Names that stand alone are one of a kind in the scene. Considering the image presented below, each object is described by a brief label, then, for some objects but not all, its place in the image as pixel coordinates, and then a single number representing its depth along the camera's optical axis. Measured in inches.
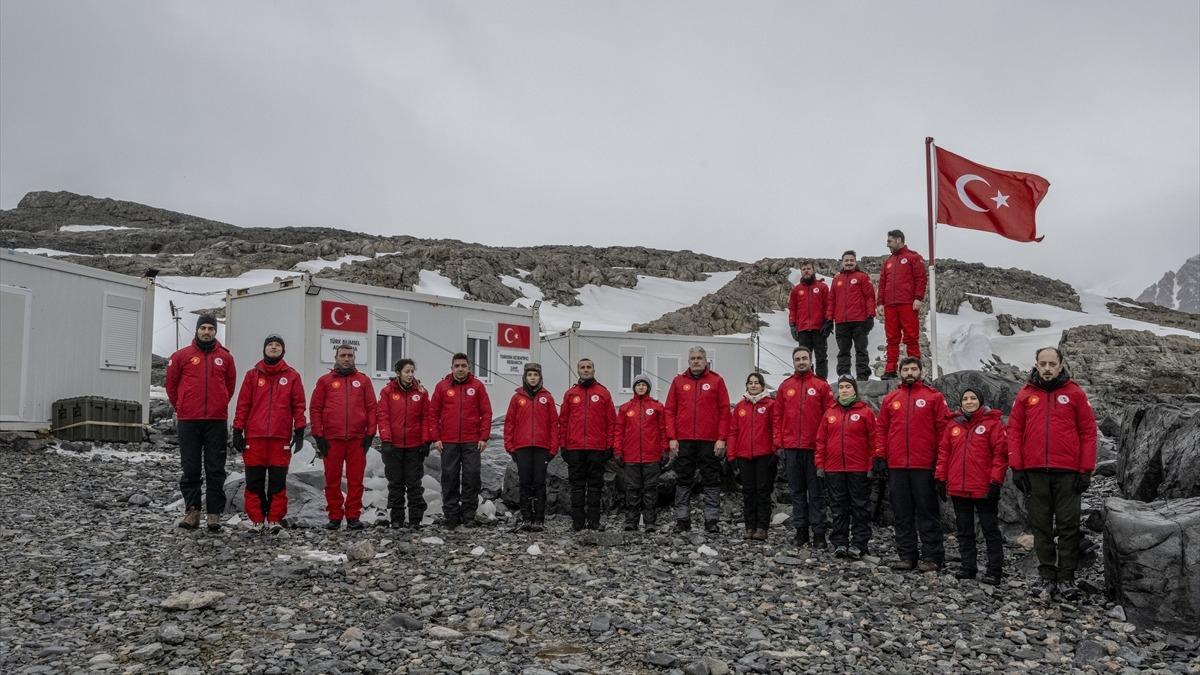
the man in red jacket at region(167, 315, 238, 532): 326.6
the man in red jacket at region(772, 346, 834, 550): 350.0
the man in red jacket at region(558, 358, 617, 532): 378.6
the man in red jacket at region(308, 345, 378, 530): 351.9
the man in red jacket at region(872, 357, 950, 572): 314.3
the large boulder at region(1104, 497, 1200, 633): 245.8
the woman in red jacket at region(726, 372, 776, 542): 363.6
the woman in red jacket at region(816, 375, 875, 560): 334.0
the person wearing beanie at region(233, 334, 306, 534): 332.2
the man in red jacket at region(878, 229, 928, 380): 443.2
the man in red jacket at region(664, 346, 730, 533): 378.3
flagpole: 453.4
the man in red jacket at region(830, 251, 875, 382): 449.1
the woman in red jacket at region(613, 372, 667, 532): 382.6
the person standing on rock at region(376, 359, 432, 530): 372.2
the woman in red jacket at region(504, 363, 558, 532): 376.2
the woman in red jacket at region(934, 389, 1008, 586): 294.0
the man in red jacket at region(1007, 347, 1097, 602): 275.4
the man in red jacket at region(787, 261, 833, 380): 459.8
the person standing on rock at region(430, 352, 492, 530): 372.5
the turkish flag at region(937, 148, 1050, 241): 470.3
